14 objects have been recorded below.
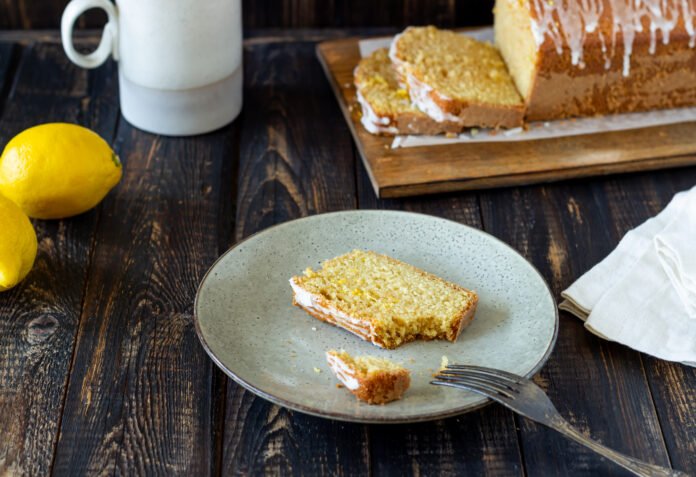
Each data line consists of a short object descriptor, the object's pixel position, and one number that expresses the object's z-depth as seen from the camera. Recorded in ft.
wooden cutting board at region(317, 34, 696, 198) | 3.29
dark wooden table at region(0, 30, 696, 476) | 2.67
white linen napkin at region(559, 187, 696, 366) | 2.87
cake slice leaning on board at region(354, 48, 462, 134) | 3.43
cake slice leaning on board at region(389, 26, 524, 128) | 3.45
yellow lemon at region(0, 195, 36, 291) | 2.84
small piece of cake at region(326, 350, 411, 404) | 2.61
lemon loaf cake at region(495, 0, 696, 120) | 3.44
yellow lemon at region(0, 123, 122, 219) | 3.05
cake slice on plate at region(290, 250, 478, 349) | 2.78
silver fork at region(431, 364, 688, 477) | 2.54
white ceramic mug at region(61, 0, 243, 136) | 3.28
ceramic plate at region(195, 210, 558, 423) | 2.65
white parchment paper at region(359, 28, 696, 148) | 3.44
